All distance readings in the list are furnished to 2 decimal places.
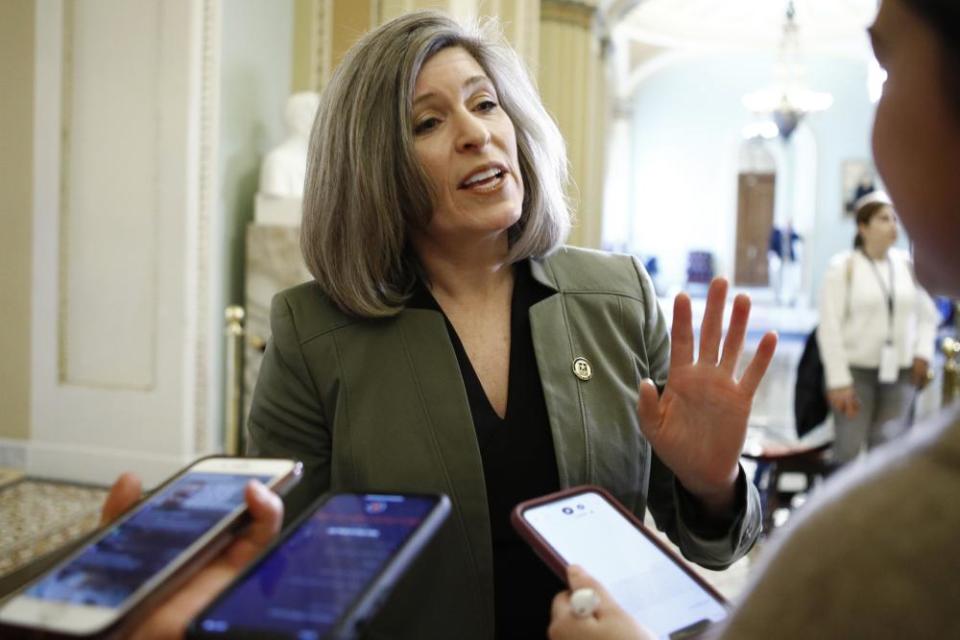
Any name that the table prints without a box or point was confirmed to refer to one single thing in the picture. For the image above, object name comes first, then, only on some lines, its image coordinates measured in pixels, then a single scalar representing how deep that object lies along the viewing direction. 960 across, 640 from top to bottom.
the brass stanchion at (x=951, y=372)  3.94
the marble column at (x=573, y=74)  6.28
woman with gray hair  1.18
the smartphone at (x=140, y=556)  0.57
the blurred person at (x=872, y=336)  4.09
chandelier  10.97
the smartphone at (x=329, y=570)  0.55
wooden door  17.05
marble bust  4.92
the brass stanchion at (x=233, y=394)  4.80
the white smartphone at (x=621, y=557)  0.87
